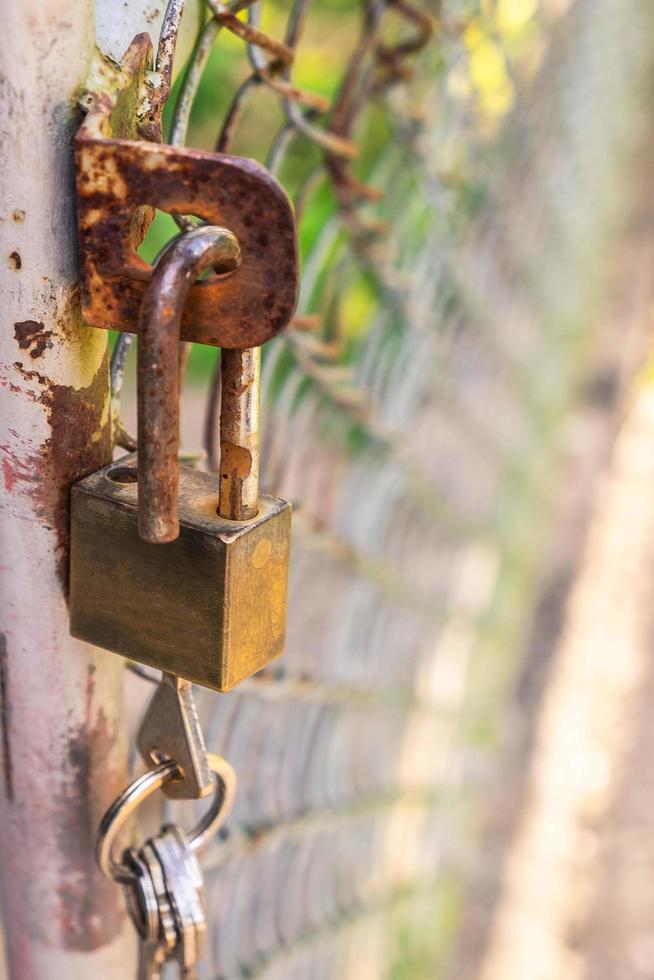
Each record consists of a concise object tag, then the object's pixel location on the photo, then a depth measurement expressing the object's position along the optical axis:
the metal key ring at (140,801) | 0.50
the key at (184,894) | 0.52
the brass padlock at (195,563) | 0.47
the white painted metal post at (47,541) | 0.44
